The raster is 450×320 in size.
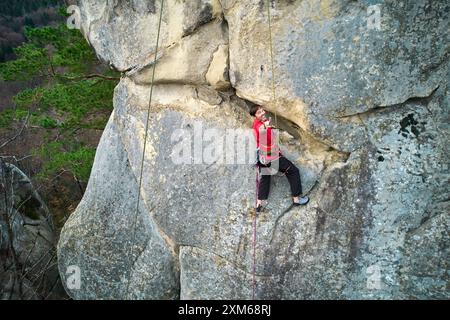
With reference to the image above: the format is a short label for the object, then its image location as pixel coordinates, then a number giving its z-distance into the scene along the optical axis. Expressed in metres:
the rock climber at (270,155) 4.82
